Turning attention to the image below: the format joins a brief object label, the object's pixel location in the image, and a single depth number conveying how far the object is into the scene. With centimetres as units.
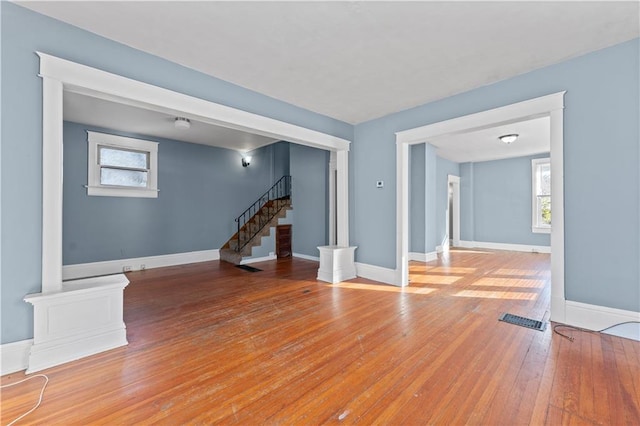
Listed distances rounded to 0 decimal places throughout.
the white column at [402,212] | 430
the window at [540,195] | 761
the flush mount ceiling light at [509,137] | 566
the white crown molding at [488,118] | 294
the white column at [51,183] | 216
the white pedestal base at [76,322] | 208
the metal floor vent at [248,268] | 554
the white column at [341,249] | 457
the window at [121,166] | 514
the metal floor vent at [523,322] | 281
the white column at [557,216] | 289
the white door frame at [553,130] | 289
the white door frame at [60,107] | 217
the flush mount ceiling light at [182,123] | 450
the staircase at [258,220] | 640
